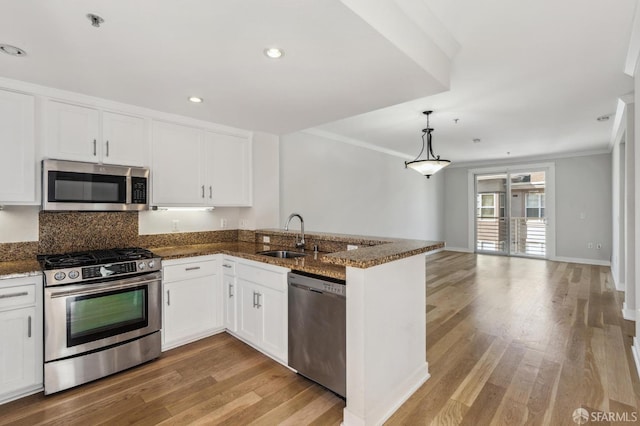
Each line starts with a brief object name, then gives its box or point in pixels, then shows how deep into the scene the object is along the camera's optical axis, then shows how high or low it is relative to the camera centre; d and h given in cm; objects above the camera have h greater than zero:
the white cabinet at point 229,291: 302 -78
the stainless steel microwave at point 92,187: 244 +24
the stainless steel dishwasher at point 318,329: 201 -81
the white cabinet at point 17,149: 230 +50
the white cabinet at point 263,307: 247 -81
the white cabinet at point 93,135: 252 +70
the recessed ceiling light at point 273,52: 191 +103
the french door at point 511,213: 755 +2
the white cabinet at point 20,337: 207 -85
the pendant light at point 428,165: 429 +71
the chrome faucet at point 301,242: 311 -29
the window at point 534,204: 752 +25
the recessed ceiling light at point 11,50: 188 +103
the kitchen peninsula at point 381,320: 182 -70
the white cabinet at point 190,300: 282 -84
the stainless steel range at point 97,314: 220 -79
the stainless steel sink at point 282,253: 305 -40
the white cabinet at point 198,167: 310 +52
